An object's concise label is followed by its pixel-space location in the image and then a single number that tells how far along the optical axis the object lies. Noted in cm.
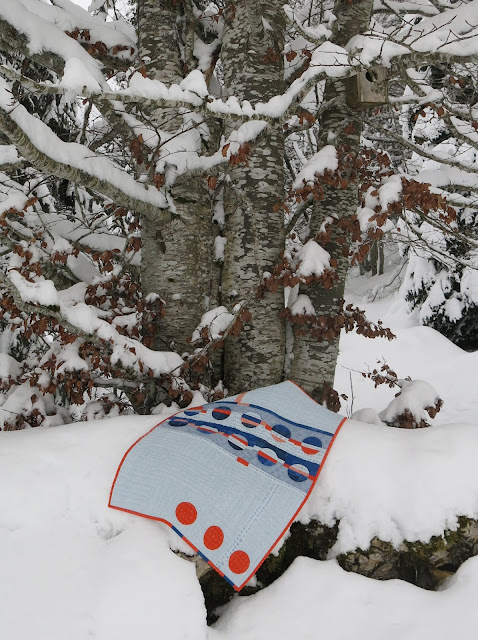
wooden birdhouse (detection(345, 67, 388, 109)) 283
